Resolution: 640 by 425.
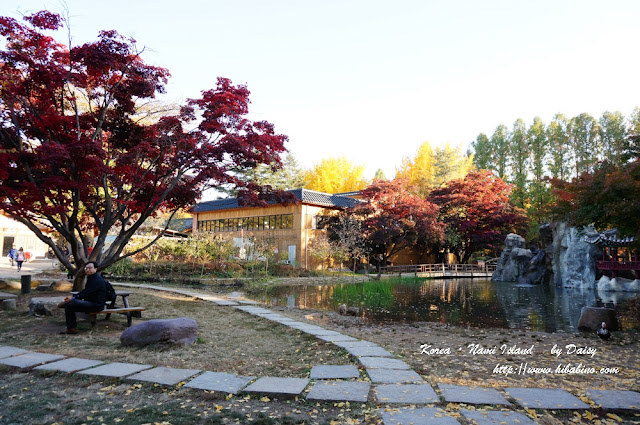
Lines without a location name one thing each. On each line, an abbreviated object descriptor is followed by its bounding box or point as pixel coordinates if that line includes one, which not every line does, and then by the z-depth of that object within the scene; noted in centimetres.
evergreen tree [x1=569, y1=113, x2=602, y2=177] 3072
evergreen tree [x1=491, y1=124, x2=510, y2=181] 3706
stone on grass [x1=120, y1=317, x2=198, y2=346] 504
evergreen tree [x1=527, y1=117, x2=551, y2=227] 3281
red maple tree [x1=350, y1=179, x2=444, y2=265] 2552
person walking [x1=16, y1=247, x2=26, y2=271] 1782
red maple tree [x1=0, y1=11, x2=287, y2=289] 674
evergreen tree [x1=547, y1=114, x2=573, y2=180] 3209
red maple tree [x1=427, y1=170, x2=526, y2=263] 2950
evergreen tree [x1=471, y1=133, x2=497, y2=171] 3841
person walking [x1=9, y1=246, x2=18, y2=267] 2147
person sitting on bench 576
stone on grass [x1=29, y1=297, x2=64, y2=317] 677
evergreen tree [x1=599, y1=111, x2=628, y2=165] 2976
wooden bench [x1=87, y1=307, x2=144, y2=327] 589
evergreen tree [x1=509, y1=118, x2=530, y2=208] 3441
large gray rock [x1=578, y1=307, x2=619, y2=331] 743
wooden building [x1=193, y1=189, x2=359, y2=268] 2616
